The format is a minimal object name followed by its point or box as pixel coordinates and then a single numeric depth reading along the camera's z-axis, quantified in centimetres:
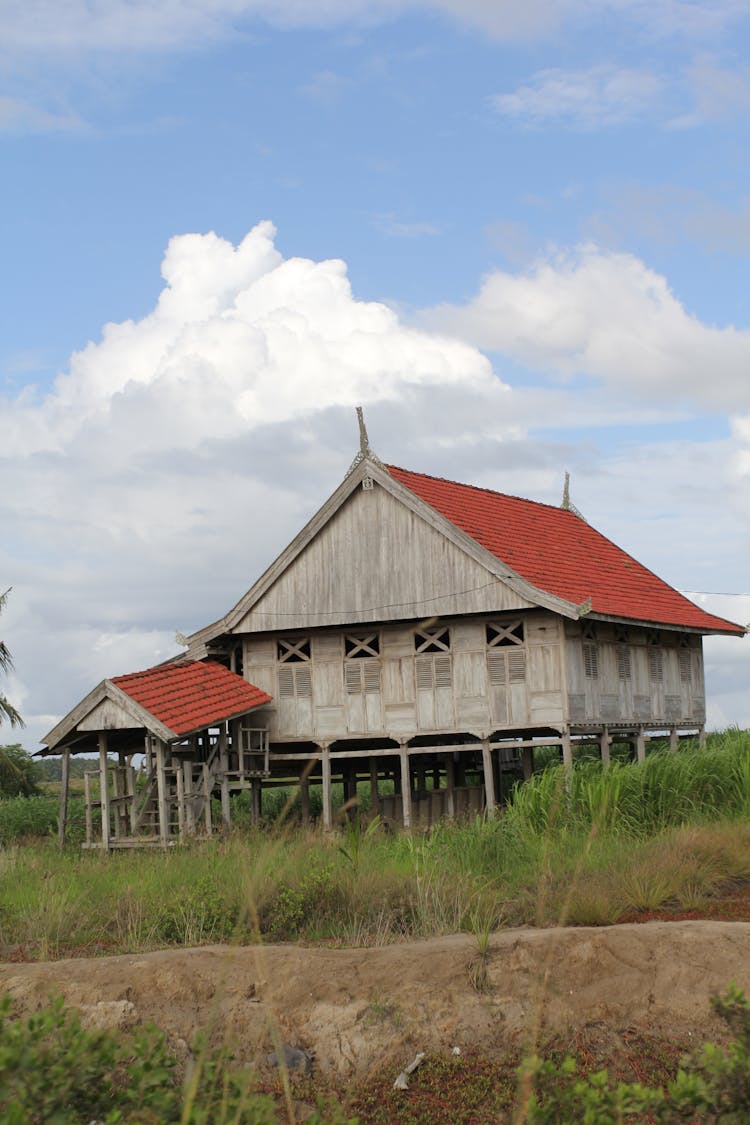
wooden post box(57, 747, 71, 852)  2234
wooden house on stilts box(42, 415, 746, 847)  2239
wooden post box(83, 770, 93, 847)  2200
